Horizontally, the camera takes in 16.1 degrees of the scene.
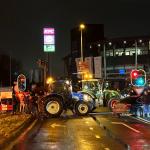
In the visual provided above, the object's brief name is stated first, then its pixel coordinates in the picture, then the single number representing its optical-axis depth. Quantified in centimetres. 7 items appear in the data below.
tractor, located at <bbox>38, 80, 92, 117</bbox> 3375
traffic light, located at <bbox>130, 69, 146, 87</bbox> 3372
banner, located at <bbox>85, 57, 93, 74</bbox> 6544
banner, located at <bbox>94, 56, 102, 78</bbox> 6444
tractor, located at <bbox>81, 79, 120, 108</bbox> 4307
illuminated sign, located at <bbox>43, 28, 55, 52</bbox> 5062
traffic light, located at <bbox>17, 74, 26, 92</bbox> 3644
